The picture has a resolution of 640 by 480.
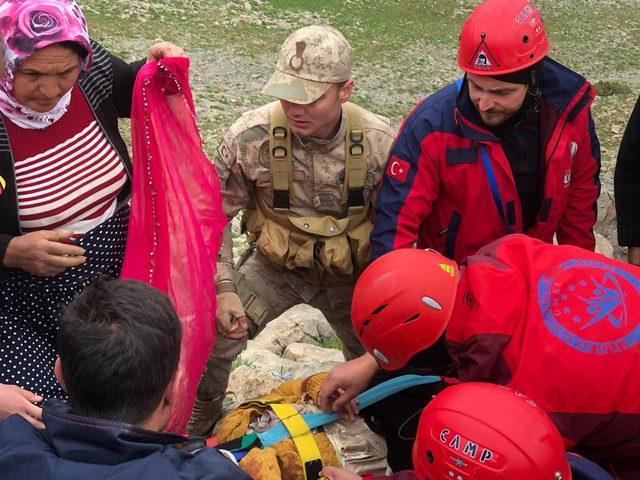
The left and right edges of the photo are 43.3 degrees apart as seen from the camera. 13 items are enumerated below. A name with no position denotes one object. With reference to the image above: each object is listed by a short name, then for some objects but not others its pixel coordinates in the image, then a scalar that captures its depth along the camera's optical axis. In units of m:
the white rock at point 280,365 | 5.40
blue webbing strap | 3.73
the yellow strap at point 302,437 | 3.44
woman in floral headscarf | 3.51
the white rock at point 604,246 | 7.39
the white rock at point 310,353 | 6.39
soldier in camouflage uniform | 4.43
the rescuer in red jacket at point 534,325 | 3.14
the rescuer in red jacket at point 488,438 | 2.75
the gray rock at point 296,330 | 7.12
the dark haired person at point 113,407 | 2.32
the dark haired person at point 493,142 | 4.18
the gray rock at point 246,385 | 5.28
